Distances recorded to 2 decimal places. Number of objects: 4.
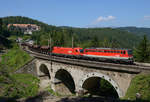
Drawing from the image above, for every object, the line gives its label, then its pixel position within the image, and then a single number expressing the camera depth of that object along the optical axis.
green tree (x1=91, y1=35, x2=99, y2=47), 78.20
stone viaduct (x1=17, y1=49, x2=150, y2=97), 17.30
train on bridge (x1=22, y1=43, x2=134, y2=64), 23.22
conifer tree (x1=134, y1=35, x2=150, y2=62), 44.17
